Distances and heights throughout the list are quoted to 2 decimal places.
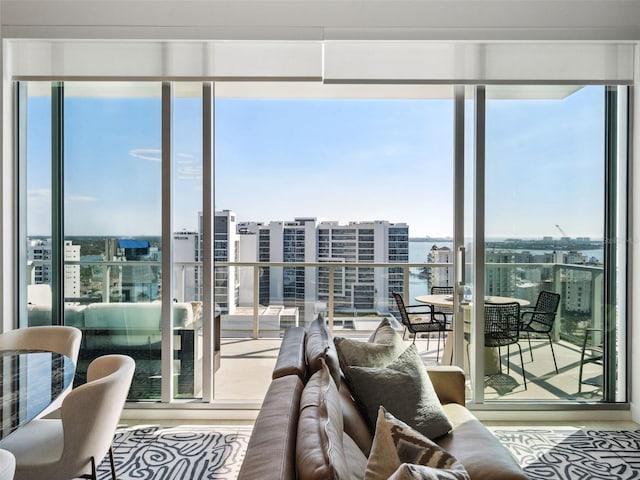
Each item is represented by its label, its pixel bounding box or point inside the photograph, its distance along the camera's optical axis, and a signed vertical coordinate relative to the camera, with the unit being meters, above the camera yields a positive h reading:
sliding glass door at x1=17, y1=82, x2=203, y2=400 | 3.15 +0.15
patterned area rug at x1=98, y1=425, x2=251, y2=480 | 2.40 -1.33
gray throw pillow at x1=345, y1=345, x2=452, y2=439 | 1.77 -0.68
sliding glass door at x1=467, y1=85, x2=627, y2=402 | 3.13 -0.02
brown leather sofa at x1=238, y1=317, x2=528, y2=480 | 0.96 -0.52
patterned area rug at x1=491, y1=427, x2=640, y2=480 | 2.42 -1.34
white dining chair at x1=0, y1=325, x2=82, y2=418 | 2.37 -0.58
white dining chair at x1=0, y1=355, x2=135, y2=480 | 1.59 -0.80
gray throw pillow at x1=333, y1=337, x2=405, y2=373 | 1.93 -0.54
